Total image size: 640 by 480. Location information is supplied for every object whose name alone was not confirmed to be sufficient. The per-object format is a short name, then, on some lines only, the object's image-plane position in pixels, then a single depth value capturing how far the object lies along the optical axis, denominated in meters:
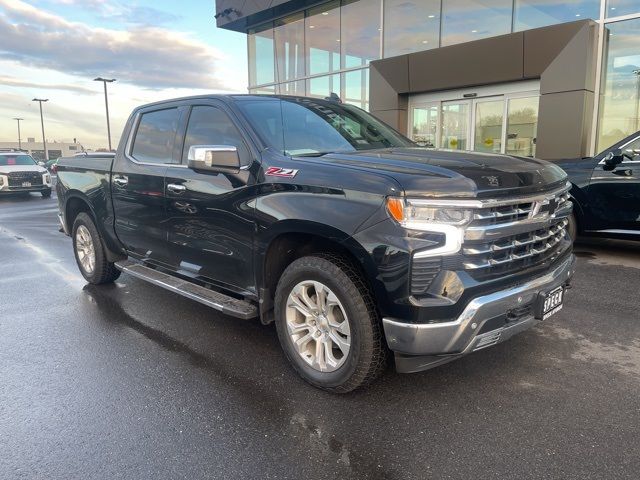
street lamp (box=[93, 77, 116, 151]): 37.59
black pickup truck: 2.76
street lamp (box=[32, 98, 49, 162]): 53.57
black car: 6.69
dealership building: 11.98
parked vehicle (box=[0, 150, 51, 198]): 18.77
